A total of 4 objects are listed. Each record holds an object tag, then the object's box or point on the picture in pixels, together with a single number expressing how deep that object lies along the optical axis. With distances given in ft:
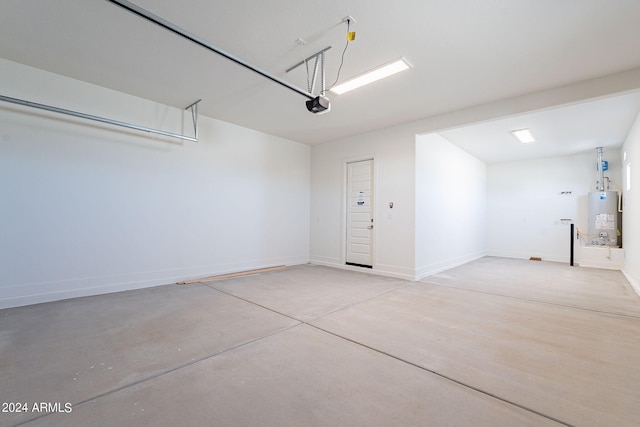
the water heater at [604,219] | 21.77
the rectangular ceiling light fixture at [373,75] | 10.81
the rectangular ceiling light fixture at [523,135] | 18.58
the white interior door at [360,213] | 19.21
